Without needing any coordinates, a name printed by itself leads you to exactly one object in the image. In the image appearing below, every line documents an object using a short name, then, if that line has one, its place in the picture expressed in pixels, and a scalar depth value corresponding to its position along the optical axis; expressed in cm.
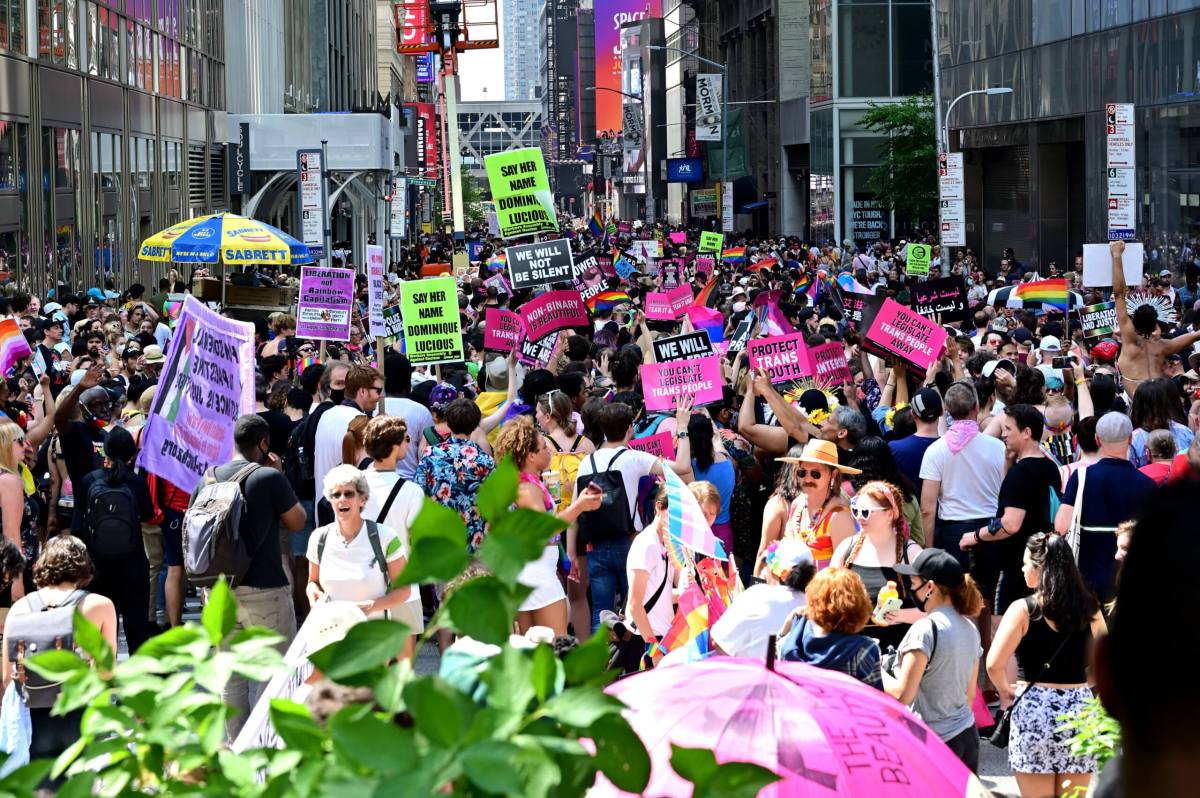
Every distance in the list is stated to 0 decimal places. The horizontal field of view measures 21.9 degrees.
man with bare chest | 2297
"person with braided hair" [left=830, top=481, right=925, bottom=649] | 1325
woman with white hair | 1339
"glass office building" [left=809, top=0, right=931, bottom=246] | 10711
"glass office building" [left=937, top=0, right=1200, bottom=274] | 5511
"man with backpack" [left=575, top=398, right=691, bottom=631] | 1630
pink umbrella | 776
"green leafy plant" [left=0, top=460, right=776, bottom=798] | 297
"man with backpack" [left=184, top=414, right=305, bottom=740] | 1470
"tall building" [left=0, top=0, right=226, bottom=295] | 4784
